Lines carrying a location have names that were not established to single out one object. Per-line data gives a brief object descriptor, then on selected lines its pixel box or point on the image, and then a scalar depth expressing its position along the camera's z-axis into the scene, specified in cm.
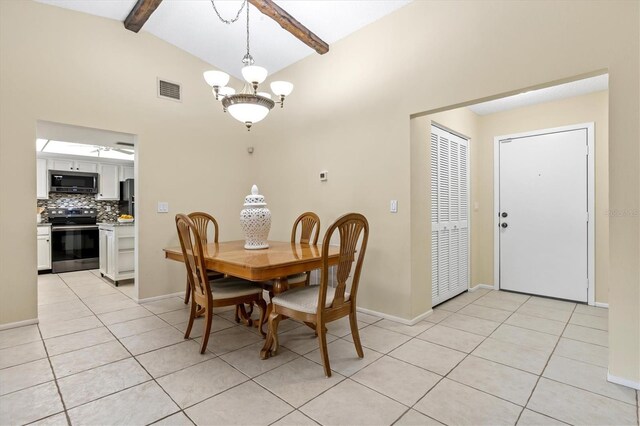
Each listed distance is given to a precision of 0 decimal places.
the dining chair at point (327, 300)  200
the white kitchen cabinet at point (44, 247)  511
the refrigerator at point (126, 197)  616
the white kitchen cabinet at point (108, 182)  631
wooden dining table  201
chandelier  238
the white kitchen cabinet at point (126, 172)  652
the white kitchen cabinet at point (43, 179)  565
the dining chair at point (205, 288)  227
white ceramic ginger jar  271
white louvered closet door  343
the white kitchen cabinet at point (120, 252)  438
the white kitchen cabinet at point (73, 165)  577
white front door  358
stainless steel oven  530
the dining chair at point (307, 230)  304
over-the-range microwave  572
